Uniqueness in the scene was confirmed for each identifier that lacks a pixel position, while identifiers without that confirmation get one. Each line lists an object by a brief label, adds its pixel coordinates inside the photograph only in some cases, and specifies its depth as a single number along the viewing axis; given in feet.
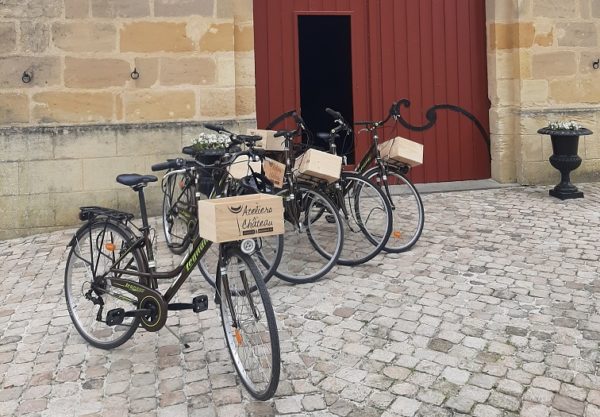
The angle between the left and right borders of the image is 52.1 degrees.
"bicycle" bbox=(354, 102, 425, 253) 16.74
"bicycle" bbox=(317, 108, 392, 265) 15.60
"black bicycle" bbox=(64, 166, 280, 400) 9.45
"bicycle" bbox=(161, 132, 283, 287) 11.49
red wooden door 25.07
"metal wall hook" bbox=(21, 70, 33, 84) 20.56
